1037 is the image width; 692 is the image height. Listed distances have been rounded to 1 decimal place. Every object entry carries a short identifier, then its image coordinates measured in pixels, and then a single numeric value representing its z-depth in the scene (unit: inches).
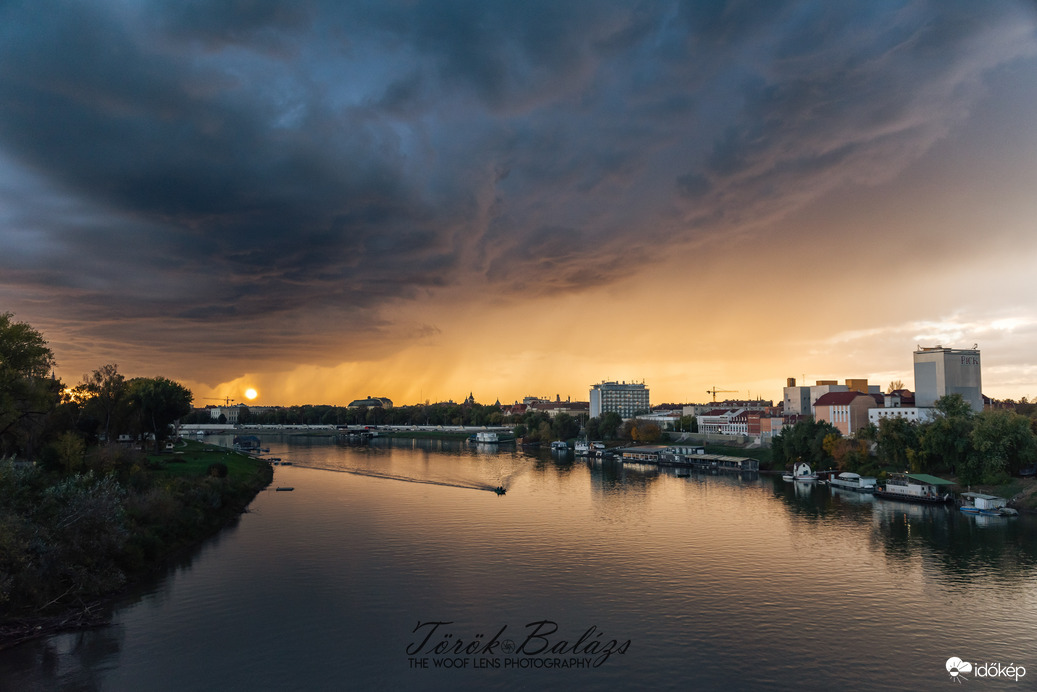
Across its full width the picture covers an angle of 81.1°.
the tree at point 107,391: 3563.0
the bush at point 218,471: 2880.7
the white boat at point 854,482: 3233.3
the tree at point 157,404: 3676.2
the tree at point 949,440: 2942.9
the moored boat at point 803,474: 3698.3
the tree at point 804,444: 3927.2
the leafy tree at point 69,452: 2156.7
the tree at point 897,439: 3304.6
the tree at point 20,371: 1964.9
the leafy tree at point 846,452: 3604.8
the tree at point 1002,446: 2792.8
